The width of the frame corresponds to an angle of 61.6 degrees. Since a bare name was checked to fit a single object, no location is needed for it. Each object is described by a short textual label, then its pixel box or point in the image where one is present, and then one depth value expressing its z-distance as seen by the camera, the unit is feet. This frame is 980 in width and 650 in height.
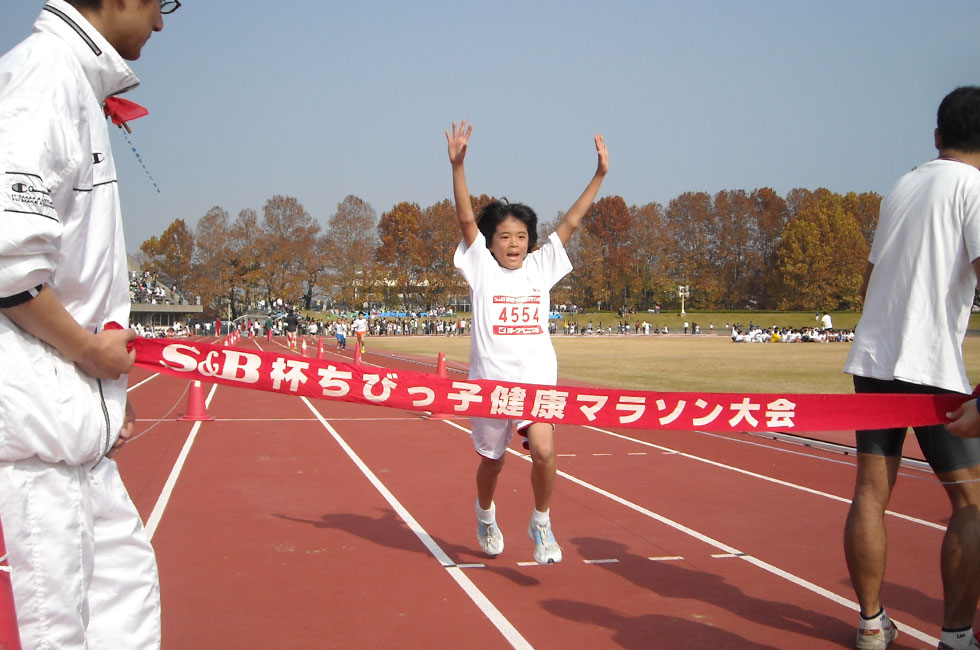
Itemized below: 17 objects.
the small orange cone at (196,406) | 42.19
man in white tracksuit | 5.90
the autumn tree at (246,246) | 258.16
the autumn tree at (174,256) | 298.97
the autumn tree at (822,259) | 273.13
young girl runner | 15.46
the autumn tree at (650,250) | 307.17
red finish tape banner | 10.61
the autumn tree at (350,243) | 264.93
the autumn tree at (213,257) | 258.78
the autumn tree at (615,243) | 310.24
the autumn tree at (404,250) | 293.23
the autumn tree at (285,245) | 258.88
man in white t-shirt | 11.07
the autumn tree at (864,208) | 314.55
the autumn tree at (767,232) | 311.50
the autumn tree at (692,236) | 315.17
